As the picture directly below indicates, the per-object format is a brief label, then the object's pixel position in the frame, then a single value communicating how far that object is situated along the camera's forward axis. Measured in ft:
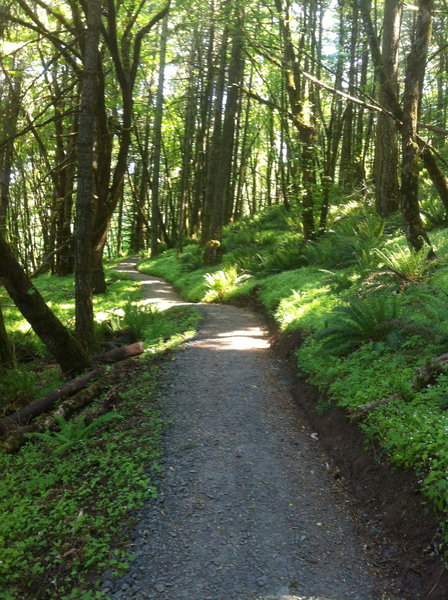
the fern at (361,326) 19.83
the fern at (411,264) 24.47
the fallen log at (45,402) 19.93
